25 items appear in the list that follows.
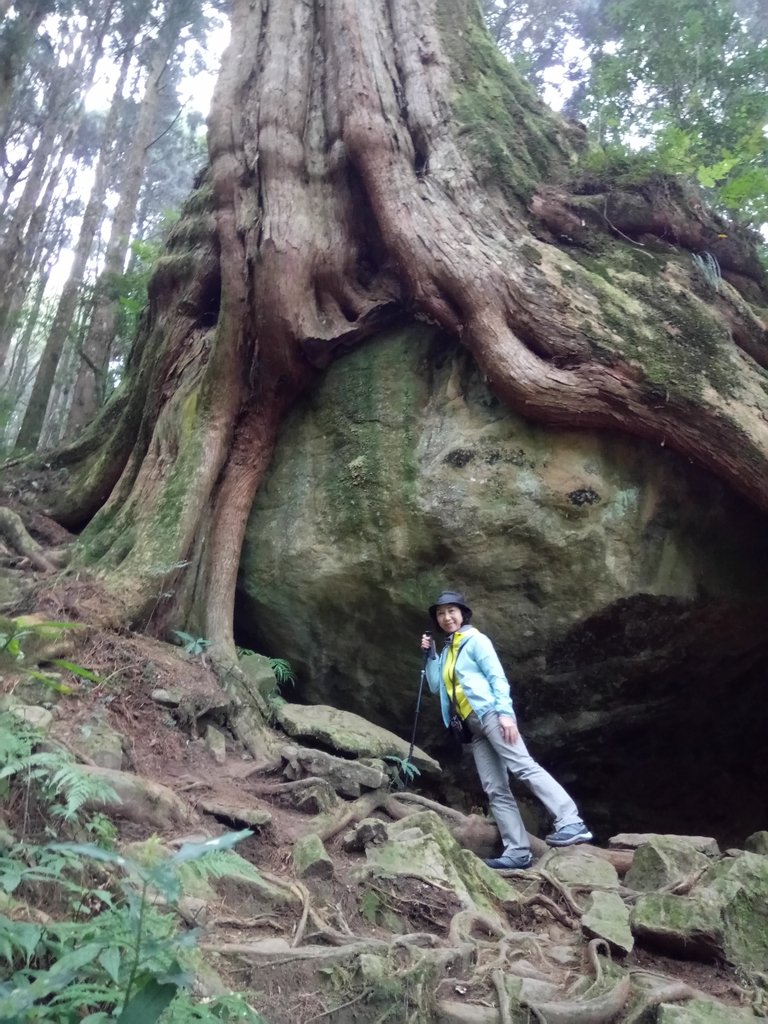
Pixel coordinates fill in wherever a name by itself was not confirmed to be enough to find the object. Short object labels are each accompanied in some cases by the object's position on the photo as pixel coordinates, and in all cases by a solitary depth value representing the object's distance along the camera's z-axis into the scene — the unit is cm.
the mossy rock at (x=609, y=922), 355
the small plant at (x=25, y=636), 314
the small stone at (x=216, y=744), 462
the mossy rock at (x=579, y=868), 454
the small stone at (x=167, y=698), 467
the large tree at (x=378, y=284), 601
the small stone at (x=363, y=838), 402
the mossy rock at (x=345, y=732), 542
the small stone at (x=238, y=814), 372
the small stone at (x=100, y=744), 369
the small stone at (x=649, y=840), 499
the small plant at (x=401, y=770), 552
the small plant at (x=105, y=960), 163
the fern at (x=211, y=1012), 178
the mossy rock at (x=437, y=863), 374
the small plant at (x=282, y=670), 671
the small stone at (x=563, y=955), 347
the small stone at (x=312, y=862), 343
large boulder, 629
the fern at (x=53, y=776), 255
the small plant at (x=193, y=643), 556
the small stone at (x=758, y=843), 541
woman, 517
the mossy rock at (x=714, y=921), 361
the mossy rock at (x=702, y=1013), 277
